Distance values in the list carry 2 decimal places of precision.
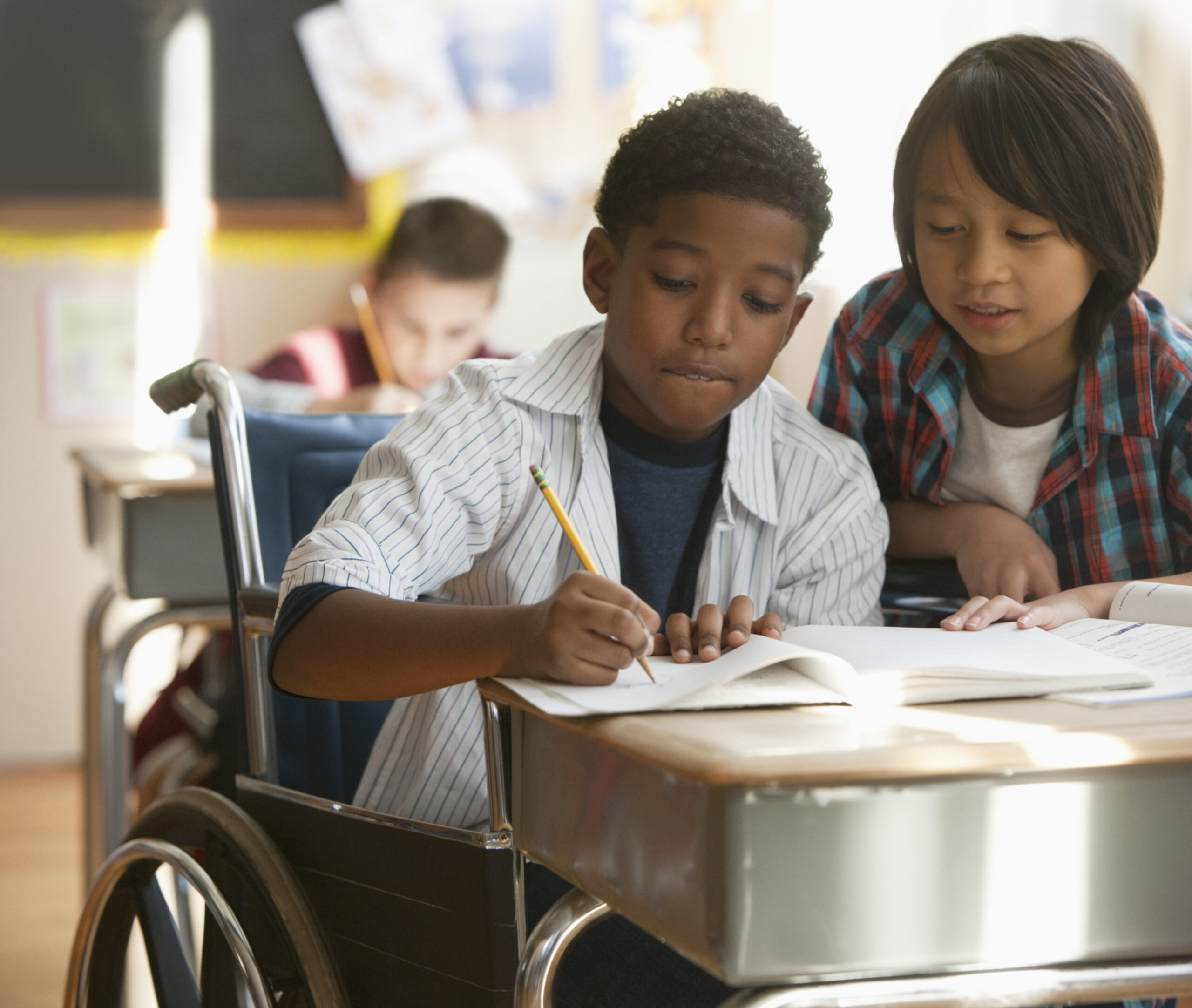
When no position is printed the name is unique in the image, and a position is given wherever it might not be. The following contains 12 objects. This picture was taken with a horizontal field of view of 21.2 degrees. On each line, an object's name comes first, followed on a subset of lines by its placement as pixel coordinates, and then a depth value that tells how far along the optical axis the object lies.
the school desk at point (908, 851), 1.58
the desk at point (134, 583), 2.63
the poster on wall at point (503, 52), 4.45
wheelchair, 1.81
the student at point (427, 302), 3.80
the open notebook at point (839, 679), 1.68
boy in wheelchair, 1.83
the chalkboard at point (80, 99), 4.11
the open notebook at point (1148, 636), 1.70
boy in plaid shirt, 2.01
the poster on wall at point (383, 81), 4.31
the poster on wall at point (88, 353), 4.27
